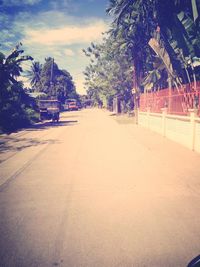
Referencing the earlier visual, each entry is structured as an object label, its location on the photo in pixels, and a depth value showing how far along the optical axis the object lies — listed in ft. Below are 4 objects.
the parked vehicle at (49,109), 84.71
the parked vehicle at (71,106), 201.05
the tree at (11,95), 60.49
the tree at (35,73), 202.28
